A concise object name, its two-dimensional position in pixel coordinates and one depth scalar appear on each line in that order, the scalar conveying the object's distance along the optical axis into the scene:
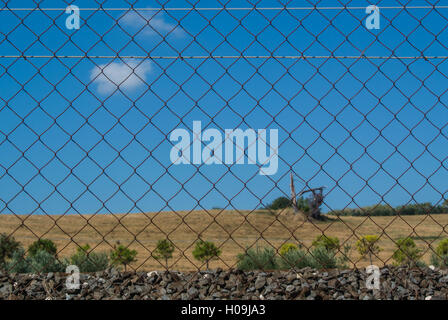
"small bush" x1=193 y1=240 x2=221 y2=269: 11.09
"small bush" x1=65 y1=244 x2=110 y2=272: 4.49
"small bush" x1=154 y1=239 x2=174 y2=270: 11.55
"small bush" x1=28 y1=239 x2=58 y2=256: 7.76
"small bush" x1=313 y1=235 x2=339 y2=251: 6.25
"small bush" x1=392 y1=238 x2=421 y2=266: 7.62
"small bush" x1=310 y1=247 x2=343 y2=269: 4.67
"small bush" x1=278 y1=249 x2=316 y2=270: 4.30
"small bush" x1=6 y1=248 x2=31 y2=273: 4.29
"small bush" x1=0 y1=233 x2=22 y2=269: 7.04
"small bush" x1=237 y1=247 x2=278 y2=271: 4.39
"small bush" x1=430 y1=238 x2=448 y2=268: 9.22
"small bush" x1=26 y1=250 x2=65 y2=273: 4.41
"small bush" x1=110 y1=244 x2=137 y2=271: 10.05
